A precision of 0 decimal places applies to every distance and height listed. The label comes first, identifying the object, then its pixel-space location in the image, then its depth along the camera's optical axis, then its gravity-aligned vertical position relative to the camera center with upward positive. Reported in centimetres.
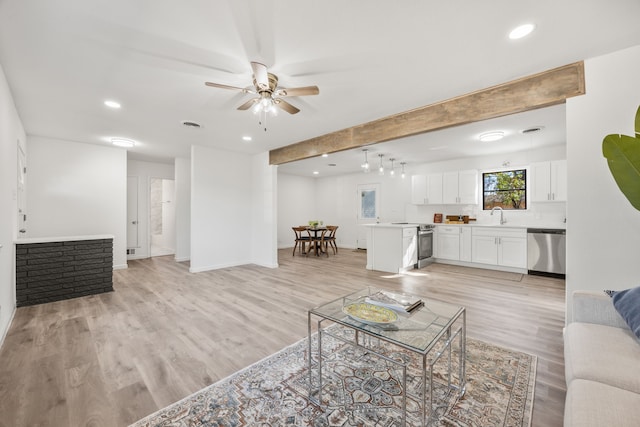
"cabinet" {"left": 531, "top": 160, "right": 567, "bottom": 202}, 497 +63
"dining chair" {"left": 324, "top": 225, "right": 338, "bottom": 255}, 753 -73
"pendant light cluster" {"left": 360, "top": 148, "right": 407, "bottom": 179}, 562 +135
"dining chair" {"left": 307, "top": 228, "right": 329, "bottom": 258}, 724 -78
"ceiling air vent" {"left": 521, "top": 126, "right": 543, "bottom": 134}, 412 +137
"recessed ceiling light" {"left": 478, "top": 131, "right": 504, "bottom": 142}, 435 +133
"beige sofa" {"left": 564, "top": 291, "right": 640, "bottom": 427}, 97 -74
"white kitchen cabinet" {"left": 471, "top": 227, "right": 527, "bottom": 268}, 513 -69
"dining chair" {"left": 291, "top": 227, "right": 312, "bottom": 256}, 734 -74
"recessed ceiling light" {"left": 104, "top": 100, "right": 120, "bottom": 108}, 317 +136
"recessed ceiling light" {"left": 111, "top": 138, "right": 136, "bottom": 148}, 482 +135
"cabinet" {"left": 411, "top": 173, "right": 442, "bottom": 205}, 650 +61
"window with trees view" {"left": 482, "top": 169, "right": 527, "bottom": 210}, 567 +54
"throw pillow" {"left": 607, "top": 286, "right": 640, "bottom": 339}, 140 -54
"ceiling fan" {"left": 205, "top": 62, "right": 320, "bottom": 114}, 216 +114
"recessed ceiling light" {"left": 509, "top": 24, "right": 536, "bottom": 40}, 188 +136
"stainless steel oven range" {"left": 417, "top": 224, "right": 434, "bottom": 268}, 571 -73
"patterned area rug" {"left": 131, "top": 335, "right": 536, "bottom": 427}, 150 -121
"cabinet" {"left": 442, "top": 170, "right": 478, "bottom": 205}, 606 +61
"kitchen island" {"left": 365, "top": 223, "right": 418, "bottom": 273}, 522 -72
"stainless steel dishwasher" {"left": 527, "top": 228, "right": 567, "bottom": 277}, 478 -73
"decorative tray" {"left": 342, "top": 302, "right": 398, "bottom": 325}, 161 -67
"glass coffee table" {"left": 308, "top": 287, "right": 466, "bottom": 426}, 147 -72
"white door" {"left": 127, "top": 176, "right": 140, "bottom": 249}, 652 +1
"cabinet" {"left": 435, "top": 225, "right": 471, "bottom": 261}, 580 -69
